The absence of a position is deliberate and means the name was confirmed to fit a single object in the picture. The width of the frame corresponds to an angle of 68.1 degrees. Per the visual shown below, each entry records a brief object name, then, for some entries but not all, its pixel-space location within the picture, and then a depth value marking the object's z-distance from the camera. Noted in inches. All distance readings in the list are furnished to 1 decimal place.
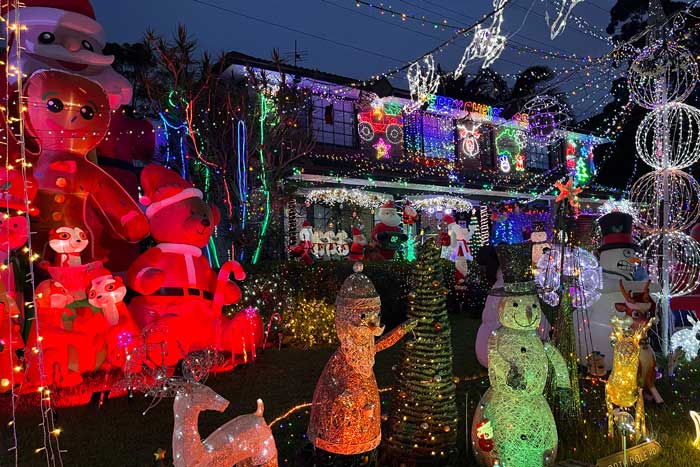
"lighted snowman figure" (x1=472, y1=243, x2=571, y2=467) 129.2
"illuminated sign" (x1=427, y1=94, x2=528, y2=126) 764.6
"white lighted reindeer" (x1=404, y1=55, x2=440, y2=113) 657.2
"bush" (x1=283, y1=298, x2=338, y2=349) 320.5
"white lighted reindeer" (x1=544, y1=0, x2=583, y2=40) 289.9
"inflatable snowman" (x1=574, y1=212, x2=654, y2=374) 256.2
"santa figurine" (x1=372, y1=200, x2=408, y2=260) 573.3
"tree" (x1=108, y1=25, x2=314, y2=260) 361.7
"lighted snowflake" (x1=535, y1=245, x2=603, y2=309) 197.5
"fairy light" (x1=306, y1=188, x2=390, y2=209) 611.8
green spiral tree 138.6
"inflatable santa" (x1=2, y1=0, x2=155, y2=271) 250.8
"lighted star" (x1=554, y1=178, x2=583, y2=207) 182.7
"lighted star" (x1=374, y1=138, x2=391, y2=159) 706.1
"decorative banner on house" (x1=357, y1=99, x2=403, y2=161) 695.1
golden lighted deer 159.2
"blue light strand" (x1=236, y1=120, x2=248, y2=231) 366.9
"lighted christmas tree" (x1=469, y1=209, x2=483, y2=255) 693.8
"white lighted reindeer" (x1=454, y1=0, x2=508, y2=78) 358.9
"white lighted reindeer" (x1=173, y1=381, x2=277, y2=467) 102.0
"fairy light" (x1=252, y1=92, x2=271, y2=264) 367.4
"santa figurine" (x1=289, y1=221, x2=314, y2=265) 504.1
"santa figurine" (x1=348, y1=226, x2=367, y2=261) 523.4
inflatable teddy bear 236.5
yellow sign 131.7
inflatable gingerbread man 236.8
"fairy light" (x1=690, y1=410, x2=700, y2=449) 154.2
